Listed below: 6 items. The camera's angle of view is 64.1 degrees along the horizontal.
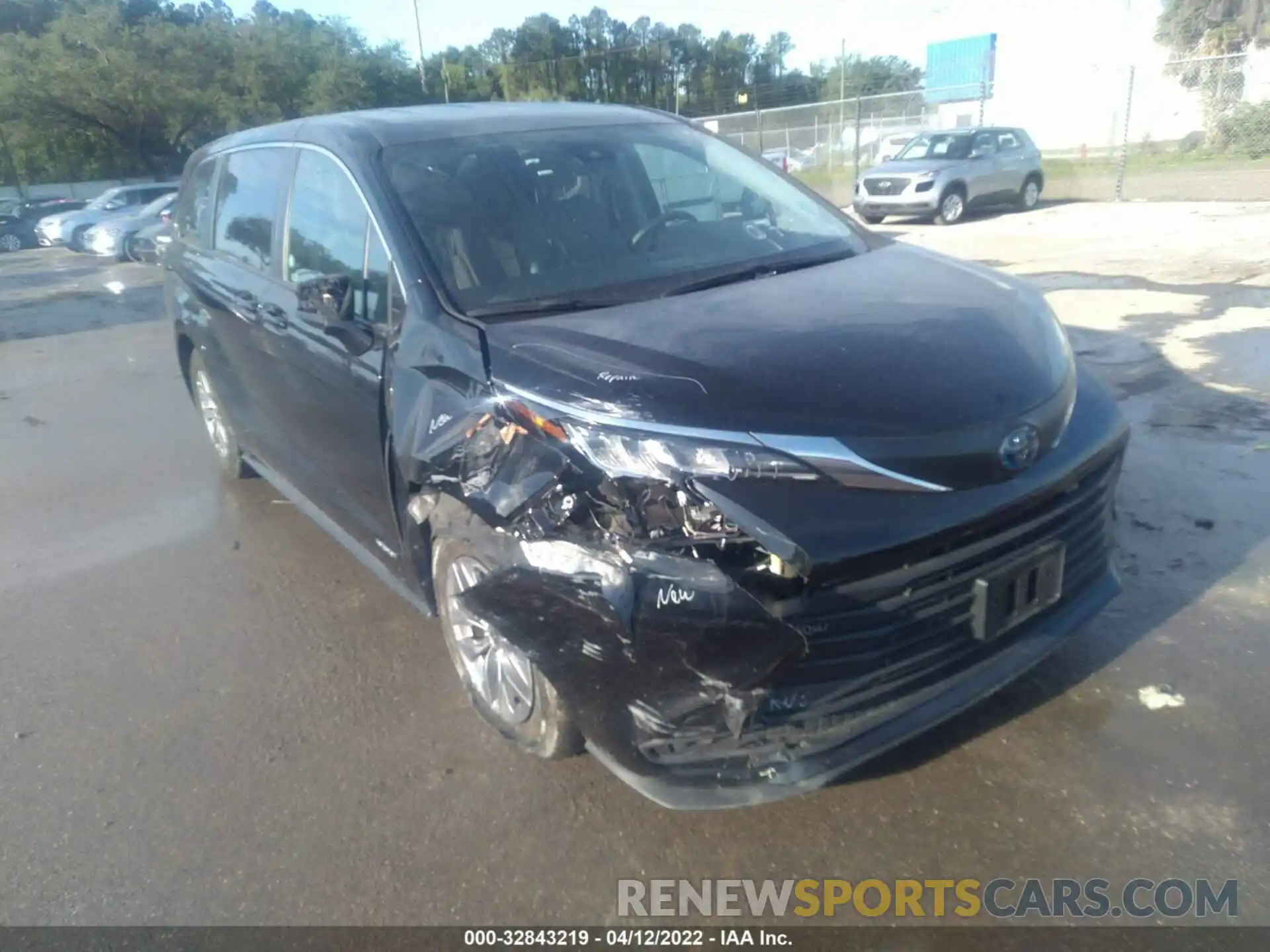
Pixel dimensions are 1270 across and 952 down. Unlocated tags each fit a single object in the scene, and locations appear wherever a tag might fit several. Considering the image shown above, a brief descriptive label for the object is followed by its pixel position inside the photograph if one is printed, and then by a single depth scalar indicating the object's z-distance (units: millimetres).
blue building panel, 53875
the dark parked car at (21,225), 25203
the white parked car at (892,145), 23139
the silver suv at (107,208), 21969
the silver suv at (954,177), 16562
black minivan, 2342
